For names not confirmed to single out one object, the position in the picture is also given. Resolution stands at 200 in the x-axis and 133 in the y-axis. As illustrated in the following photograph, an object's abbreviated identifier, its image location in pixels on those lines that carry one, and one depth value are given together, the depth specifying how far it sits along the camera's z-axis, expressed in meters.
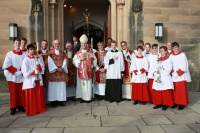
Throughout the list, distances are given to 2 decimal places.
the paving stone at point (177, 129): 4.20
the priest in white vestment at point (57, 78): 6.07
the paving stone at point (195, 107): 5.74
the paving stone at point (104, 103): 6.31
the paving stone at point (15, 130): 4.23
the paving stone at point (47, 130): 4.20
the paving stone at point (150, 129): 4.21
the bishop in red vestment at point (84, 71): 6.42
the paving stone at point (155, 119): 4.73
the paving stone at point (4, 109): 5.57
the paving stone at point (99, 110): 5.38
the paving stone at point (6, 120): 4.65
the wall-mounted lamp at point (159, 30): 8.34
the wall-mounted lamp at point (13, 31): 7.88
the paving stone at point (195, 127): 4.25
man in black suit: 7.76
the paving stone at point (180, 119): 4.81
